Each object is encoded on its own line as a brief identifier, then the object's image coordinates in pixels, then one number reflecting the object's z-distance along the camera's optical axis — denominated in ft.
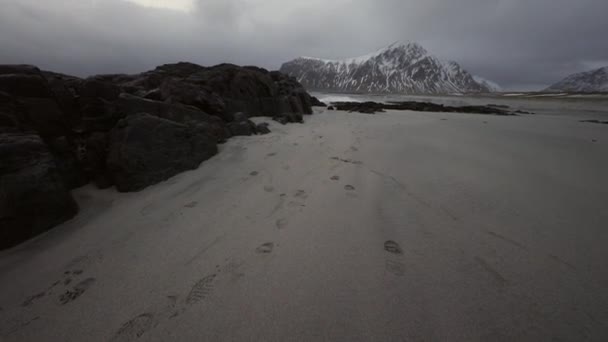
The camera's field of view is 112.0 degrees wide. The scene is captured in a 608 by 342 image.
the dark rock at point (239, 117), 25.32
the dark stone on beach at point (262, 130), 24.27
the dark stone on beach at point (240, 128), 22.36
